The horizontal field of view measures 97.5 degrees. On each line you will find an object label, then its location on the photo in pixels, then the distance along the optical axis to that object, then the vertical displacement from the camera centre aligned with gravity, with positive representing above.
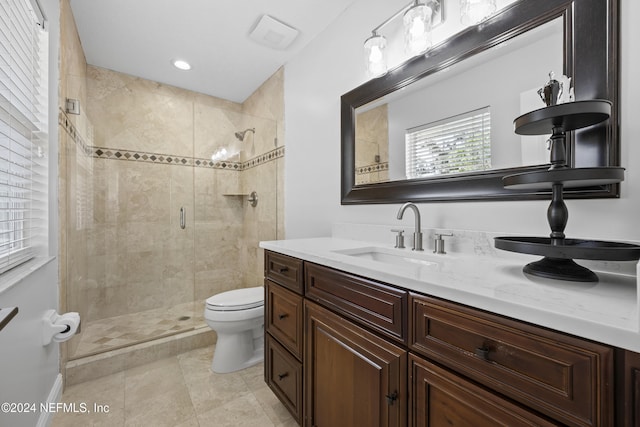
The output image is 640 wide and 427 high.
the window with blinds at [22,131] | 1.05 +0.36
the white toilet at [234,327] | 1.86 -0.78
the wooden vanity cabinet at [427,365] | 0.47 -0.36
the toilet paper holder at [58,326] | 1.37 -0.58
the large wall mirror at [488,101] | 0.85 +0.45
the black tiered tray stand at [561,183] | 0.65 +0.07
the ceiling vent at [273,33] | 1.94 +1.29
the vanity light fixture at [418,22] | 1.30 +0.88
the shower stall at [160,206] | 2.29 +0.05
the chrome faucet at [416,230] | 1.27 -0.10
